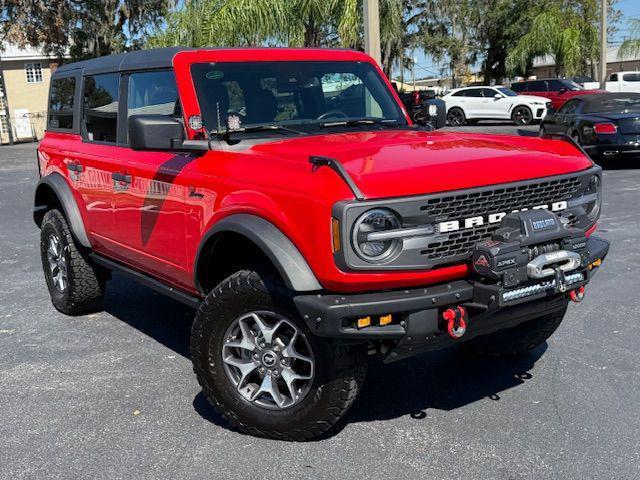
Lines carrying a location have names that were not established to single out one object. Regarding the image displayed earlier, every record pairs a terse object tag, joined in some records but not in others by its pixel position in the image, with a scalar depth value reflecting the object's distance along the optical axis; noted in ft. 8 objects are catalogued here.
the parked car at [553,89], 98.37
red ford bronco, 10.78
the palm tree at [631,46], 159.64
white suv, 92.68
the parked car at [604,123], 45.37
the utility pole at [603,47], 100.78
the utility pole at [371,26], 35.24
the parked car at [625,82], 106.32
